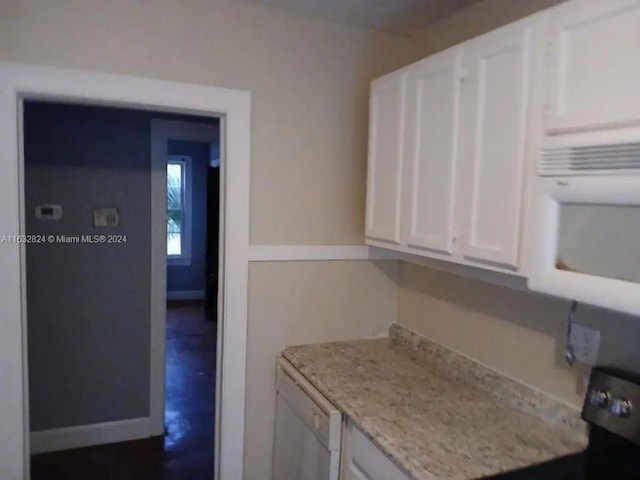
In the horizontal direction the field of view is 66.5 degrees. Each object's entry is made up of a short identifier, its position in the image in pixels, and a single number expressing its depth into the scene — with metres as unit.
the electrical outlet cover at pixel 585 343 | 1.46
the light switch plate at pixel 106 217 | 3.15
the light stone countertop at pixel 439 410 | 1.40
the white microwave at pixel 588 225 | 1.03
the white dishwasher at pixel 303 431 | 1.75
